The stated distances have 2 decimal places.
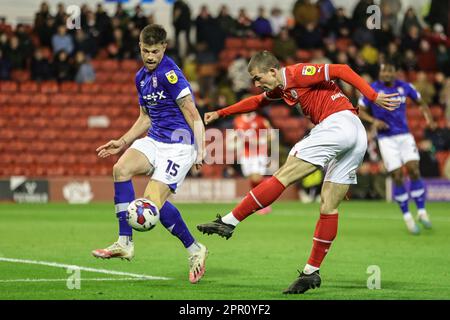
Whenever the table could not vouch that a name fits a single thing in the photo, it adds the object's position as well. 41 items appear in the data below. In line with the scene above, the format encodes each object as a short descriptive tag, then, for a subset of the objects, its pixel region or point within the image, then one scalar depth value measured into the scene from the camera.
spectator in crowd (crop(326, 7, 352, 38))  26.22
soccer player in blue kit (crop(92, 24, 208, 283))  9.10
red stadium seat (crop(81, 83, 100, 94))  25.38
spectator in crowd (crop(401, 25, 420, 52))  25.84
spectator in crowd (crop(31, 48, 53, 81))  25.00
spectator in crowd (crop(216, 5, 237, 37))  26.11
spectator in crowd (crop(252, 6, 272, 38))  26.36
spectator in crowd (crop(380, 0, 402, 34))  26.42
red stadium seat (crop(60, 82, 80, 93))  25.25
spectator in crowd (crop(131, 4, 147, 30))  25.00
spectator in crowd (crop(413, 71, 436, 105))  24.97
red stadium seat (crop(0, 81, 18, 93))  25.00
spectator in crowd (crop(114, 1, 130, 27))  25.33
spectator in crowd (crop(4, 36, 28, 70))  24.77
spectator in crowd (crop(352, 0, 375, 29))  25.55
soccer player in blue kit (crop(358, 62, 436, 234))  14.75
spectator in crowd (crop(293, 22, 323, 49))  25.77
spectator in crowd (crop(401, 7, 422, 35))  26.19
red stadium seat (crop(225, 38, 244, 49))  26.55
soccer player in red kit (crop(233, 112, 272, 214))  20.41
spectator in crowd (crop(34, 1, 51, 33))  24.74
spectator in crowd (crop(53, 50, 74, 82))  25.03
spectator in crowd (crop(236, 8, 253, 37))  26.50
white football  8.61
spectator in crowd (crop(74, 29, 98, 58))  25.25
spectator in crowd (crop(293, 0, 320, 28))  26.03
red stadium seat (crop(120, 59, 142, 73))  25.80
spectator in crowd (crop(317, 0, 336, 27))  26.77
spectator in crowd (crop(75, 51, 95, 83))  25.20
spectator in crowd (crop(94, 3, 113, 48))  25.11
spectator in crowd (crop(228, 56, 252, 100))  24.61
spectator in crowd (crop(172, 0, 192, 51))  25.39
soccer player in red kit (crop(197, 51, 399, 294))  8.23
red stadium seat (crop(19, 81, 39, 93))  25.12
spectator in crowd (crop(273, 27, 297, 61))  25.28
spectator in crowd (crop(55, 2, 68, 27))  24.61
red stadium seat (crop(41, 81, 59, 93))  25.17
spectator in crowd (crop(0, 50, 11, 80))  24.88
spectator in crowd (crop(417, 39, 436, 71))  26.36
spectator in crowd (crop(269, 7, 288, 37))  26.89
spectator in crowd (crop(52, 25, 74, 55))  24.98
